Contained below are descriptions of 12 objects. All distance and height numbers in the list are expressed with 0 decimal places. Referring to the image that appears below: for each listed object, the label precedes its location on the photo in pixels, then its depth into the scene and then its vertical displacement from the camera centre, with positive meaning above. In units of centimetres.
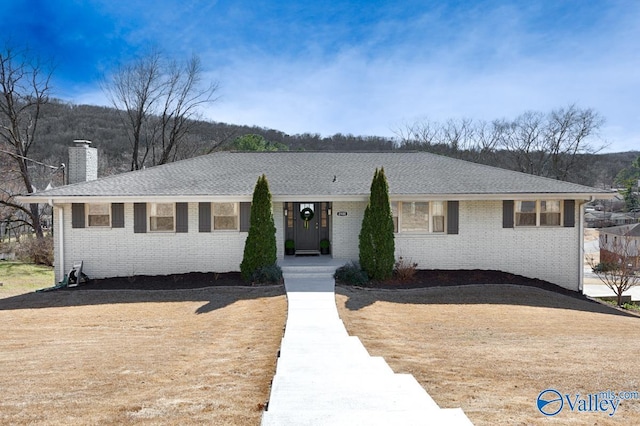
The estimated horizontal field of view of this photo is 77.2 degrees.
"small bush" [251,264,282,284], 1128 -204
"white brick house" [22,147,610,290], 1245 -54
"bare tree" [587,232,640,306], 1409 -277
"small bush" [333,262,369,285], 1134 -205
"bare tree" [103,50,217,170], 2903 +836
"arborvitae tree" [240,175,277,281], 1160 -93
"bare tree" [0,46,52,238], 2338 +604
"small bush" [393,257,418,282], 1200 -203
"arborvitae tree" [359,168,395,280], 1177 -95
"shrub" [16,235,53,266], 1973 -235
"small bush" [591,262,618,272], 1618 -331
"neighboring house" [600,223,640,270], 2121 -257
